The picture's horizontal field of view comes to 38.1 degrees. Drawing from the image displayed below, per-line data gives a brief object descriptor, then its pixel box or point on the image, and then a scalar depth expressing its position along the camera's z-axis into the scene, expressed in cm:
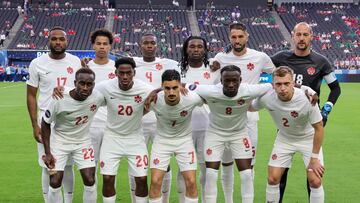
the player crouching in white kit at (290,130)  639
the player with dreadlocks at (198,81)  716
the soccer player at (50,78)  680
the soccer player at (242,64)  713
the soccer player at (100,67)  705
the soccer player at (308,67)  697
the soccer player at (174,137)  641
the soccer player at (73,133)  635
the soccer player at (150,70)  718
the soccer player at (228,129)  661
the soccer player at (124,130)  644
